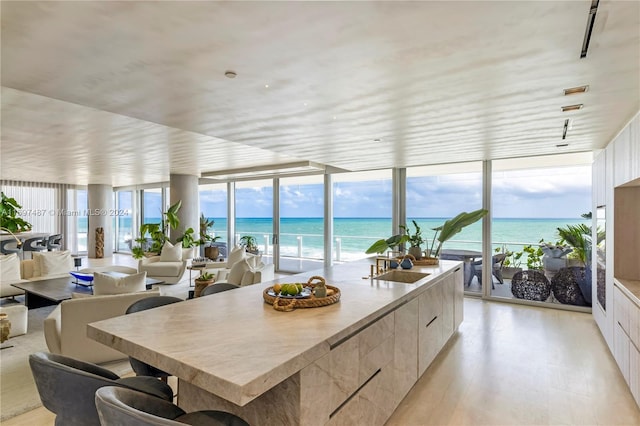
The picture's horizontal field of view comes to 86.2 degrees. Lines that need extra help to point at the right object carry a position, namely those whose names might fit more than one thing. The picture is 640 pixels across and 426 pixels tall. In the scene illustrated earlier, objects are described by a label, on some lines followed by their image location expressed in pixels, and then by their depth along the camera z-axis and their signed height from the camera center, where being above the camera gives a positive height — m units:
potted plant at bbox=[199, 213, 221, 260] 8.57 -0.78
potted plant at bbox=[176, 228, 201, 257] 8.61 -0.73
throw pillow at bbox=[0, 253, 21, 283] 5.60 -0.96
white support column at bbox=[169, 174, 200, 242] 8.82 +0.32
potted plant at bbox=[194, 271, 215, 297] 5.32 -1.10
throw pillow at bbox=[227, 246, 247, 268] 6.57 -0.86
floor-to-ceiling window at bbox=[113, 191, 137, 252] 13.16 -0.46
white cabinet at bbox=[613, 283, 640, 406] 2.64 -1.09
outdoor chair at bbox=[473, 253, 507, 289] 6.07 -1.00
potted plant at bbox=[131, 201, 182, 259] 8.38 -0.53
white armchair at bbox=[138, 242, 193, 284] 6.93 -1.12
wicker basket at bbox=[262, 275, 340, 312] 2.13 -0.58
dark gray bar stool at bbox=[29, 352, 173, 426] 1.39 -0.73
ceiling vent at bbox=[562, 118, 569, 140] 3.45 +0.89
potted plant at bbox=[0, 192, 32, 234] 6.85 -0.16
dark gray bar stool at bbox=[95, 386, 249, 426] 1.02 -0.70
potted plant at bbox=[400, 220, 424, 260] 4.29 -0.44
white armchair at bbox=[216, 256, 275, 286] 4.45 -0.84
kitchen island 1.38 -0.63
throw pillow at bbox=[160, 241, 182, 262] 7.45 -0.93
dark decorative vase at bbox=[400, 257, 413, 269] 3.69 -0.57
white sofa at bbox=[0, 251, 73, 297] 5.62 -1.02
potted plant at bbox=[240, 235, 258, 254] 8.84 -0.85
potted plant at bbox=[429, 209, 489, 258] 4.14 -0.14
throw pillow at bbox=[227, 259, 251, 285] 4.72 -0.83
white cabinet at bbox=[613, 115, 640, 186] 2.78 +0.51
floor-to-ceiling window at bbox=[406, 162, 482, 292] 6.39 +0.33
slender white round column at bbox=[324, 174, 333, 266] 7.84 +0.00
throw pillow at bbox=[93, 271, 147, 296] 3.52 -0.76
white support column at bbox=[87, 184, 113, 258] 11.38 -0.09
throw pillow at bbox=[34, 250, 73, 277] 6.32 -0.98
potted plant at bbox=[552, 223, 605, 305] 5.17 -0.79
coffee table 4.80 -1.17
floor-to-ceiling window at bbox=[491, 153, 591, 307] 5.35 -0.70
